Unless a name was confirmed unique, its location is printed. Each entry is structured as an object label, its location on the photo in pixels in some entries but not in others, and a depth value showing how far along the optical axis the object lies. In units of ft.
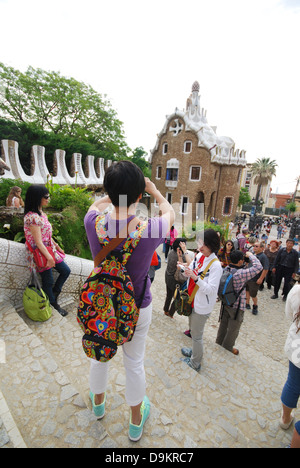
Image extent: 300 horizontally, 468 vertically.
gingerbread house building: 68.80
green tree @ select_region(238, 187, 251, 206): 140.26
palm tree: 122.11
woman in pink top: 9.10
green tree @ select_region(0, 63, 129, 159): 59.57
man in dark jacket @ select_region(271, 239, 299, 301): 20.76
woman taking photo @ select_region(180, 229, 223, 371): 8.86
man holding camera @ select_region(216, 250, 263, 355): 10.54
